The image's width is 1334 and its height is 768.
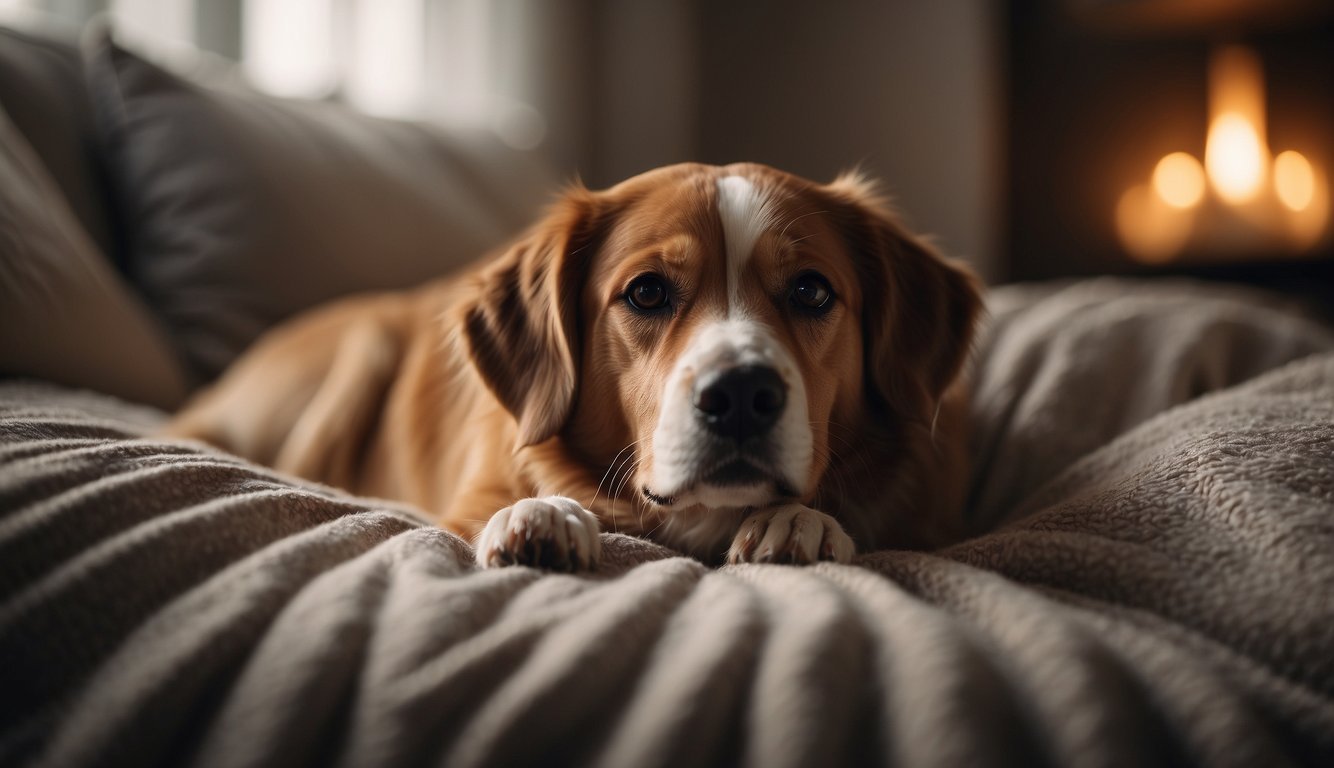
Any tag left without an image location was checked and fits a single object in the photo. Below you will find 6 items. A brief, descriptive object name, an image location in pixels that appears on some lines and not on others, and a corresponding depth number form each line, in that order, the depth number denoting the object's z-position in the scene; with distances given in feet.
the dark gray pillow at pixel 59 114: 5.67
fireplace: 11.94
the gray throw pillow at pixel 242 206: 6.20
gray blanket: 1.95
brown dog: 3.45
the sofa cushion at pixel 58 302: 4.14
